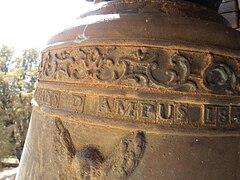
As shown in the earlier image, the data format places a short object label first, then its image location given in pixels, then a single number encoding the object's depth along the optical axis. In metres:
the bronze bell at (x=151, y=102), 0.61
